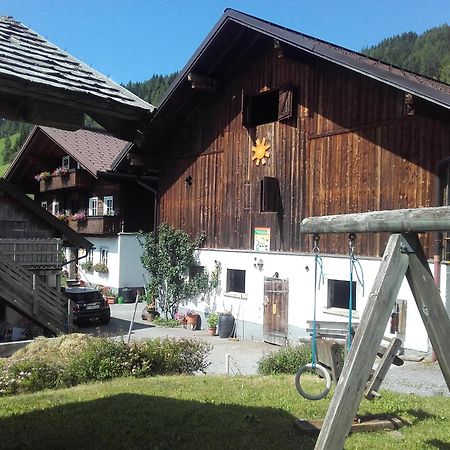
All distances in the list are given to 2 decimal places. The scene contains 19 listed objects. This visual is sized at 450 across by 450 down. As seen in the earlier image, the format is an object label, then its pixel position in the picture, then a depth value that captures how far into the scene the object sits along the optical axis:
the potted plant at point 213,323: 17.80
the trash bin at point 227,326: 17.23
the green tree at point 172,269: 18.95
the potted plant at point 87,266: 27.51
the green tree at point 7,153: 100.53
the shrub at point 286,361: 9.87
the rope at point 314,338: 5.56
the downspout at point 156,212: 20.91
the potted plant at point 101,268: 26.54
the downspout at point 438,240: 12.03
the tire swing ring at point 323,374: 5.44
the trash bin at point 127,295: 25.81
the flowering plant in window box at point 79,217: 27.73
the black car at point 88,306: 18.19
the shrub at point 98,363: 8.83
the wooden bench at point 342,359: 6.29
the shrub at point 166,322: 19.28
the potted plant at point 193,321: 18.69
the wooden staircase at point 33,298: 15.66
